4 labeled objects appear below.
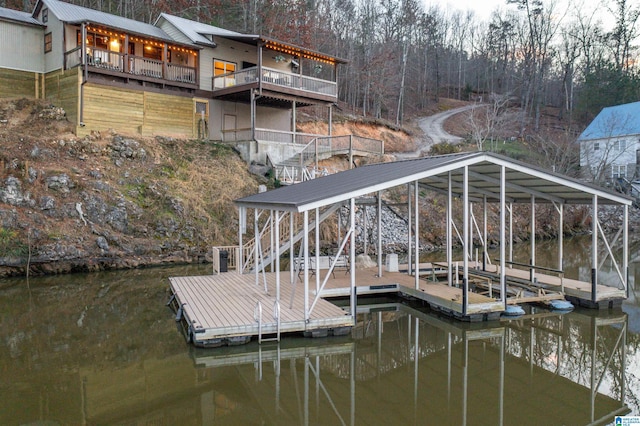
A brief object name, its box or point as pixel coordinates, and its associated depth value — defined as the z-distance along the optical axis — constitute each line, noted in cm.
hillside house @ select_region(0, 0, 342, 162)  2616
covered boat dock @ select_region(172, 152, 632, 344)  1194
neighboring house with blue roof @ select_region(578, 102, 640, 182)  4450
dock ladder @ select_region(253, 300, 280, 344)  1086
